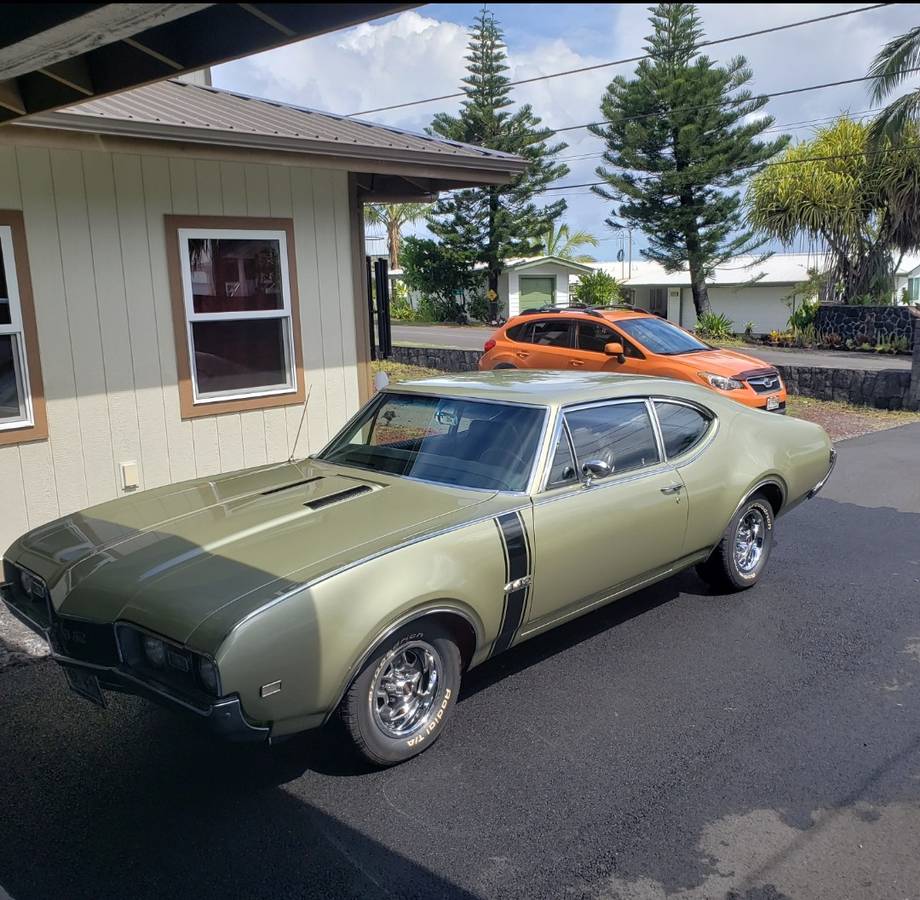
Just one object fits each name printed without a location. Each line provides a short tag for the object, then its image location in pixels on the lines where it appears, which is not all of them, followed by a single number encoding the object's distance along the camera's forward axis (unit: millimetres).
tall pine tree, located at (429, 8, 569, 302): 37094
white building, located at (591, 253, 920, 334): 35344
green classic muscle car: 3279
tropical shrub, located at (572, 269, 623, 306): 40031
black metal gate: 7977
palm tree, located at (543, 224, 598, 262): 49562
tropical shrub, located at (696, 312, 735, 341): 29469
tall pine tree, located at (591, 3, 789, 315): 31469
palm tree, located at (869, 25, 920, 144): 19375
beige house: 6336
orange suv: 11719
